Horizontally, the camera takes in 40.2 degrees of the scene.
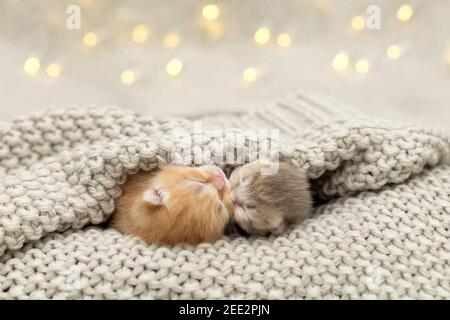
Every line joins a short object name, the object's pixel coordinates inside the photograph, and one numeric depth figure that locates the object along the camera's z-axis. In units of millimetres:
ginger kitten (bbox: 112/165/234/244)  323
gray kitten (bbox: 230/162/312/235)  327
